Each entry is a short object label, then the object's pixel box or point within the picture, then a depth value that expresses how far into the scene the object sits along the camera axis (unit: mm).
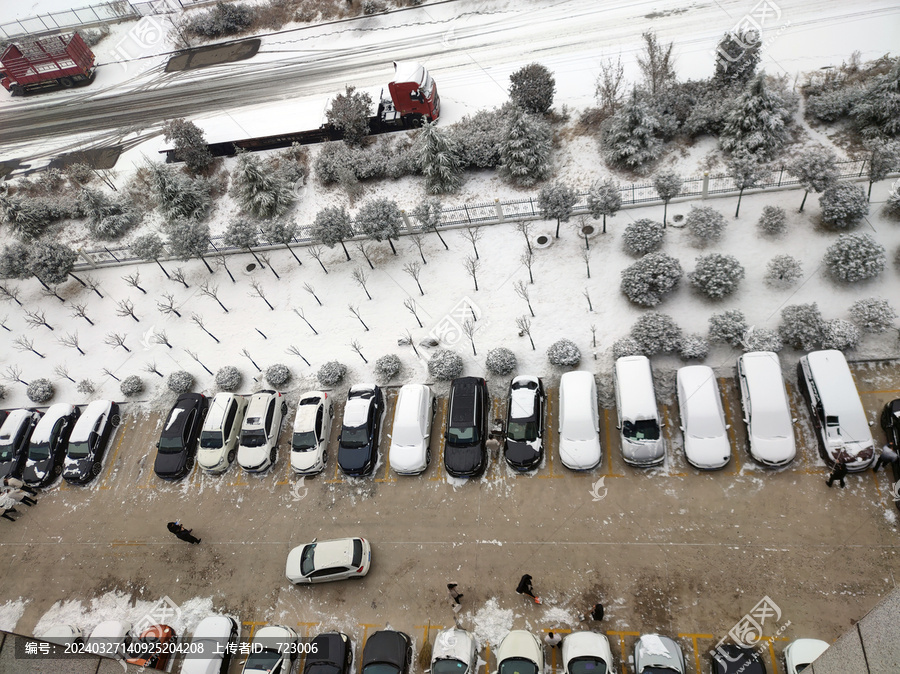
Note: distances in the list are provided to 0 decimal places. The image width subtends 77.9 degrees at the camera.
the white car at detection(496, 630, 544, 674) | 14555
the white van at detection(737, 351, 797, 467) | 16625
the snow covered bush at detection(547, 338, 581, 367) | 19992
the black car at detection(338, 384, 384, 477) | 19125
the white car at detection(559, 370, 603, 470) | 17734
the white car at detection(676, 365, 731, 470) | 16969
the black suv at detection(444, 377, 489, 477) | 18422
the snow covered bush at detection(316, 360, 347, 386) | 21484
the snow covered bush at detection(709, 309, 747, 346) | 19031
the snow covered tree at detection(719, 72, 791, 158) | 23516
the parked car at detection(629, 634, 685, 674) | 14039
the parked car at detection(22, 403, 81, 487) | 21281
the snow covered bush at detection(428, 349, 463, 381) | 20641
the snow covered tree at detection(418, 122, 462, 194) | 25844
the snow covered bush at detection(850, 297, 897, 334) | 18281
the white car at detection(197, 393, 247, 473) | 20172
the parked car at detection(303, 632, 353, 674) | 15336
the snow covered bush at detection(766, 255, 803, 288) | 20203
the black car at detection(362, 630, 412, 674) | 15211
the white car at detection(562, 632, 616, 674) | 14266
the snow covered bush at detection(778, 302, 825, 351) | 18359
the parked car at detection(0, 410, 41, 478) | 21641
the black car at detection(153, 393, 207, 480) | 20438
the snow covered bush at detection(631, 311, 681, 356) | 19328
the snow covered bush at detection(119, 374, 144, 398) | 23047
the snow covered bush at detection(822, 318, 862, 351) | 18188
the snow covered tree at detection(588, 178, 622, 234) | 22266
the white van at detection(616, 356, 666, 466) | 17406
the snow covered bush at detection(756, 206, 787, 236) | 21591
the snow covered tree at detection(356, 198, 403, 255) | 23828
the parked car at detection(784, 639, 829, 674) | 13500
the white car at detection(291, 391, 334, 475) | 19438
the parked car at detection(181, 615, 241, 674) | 15961
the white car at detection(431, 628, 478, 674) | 14867
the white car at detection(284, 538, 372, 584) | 17000
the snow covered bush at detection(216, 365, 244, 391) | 22312
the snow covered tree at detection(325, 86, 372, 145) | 29250
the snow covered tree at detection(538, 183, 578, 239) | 22534
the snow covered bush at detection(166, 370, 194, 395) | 22656
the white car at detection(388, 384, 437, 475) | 18844
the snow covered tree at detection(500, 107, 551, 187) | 25328
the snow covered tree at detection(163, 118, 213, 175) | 30469
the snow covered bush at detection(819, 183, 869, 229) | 20609
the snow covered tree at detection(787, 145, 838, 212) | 20703
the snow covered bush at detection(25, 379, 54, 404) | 23844
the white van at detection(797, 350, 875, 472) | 16078
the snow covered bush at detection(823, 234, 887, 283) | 19188
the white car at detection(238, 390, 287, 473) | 19875
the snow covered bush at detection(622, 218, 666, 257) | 22047
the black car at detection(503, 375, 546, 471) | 18188
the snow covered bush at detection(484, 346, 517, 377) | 20391
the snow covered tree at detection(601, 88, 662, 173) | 24672
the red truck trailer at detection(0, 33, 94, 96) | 38969
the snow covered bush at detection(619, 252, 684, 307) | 20562
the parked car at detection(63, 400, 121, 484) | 21094
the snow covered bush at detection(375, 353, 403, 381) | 21219
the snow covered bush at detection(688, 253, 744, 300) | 20016
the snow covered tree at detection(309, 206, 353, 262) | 24062
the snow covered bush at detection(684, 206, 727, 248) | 21766
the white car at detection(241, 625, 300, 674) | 15567
